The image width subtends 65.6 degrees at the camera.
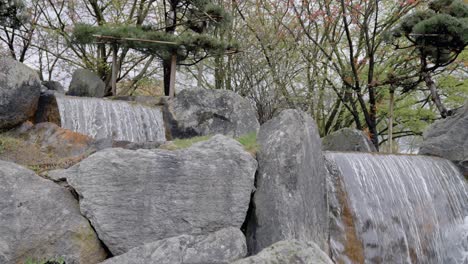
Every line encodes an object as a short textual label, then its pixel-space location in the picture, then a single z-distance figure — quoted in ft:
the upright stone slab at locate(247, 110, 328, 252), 11.98
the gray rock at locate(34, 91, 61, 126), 20.66
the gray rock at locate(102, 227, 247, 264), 10.20
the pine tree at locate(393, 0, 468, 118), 21.86
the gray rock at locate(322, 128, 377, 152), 24.41
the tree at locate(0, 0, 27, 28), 24.14
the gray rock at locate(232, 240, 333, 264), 8.42
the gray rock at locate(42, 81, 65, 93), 27.99
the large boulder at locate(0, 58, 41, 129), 17.25
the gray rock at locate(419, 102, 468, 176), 20.61
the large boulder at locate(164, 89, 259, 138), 24.29
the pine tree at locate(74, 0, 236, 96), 25.43
